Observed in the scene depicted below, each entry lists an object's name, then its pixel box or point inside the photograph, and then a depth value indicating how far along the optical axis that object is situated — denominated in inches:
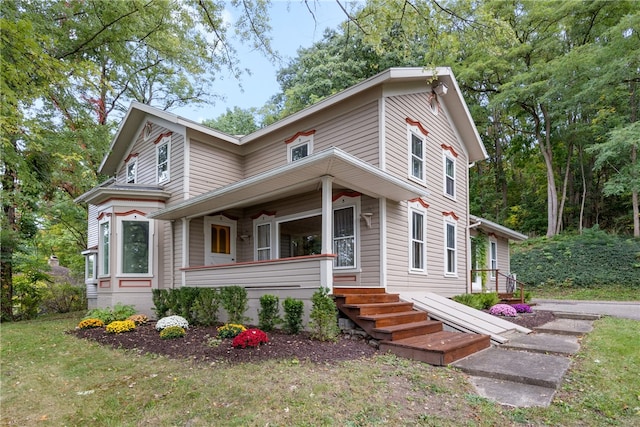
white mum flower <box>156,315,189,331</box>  301.7
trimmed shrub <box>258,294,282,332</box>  277.4
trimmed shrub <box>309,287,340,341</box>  239.9
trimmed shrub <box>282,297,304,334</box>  262.4
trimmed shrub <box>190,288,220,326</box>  315.7
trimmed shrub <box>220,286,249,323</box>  295.1
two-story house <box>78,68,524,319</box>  303.4
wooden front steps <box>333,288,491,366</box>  213.8
